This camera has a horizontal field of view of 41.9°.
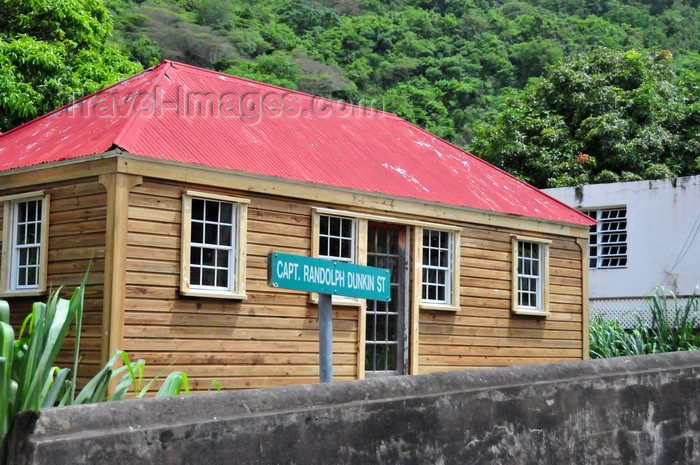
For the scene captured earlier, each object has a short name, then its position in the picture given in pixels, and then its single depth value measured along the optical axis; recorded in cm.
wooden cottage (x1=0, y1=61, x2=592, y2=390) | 1050
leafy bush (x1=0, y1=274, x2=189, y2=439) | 491
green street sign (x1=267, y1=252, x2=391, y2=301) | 575
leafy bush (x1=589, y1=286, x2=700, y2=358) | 1778
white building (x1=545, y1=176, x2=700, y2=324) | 2027
